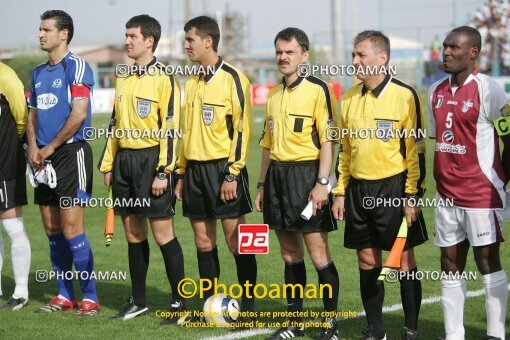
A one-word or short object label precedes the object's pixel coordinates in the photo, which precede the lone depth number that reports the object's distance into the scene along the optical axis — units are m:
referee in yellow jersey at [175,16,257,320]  13.52
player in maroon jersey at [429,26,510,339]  11.45
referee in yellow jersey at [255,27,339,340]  12.70
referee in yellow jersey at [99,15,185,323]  14.07
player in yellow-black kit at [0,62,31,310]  15.56
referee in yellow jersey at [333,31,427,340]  12.05
